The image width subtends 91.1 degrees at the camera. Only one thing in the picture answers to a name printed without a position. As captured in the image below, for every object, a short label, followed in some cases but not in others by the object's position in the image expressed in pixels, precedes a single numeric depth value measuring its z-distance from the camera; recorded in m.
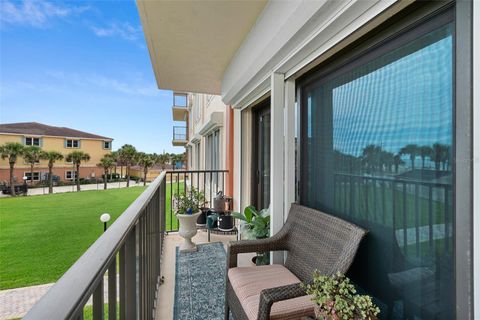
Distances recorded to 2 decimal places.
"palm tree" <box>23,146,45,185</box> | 21.26
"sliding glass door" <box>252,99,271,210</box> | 3.14
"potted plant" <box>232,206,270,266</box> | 2.31
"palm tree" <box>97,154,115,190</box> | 27.11
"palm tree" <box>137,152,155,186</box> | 28.45
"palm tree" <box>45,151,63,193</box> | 23.08
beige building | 22.08
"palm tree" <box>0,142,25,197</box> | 19.91
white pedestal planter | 3.13
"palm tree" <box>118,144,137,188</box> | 28.19
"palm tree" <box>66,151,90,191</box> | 24.89
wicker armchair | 1.18
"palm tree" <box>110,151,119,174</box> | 27.86
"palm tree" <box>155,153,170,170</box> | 29.59
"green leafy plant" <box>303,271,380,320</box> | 0.96
